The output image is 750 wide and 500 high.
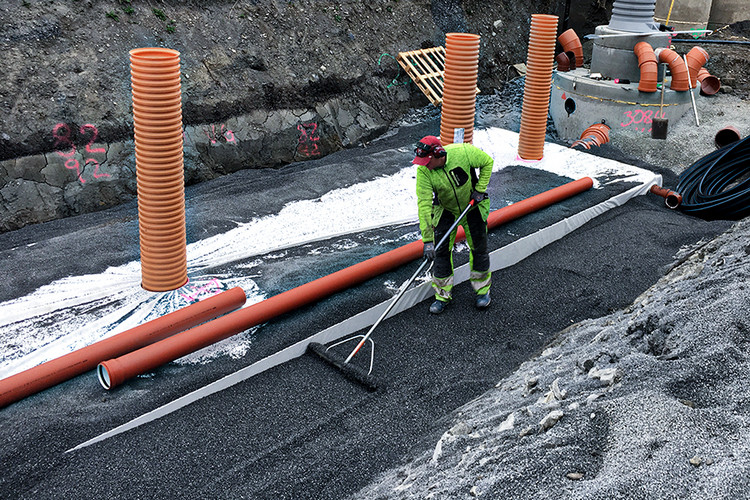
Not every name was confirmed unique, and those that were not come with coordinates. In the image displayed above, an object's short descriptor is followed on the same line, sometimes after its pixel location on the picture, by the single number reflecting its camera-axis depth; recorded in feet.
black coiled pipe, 26.48
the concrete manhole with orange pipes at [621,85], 35.68
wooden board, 40.61
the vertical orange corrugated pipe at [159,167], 17.84
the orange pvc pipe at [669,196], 28.04
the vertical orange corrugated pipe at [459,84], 28.35
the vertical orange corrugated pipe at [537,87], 31.24
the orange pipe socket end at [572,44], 41.83
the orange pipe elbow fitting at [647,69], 34.78
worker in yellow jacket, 18.69
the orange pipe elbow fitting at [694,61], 35.86
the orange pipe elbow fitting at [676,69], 35.14
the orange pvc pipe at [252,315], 15.98
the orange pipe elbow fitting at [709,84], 38.22
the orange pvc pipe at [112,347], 15.43
